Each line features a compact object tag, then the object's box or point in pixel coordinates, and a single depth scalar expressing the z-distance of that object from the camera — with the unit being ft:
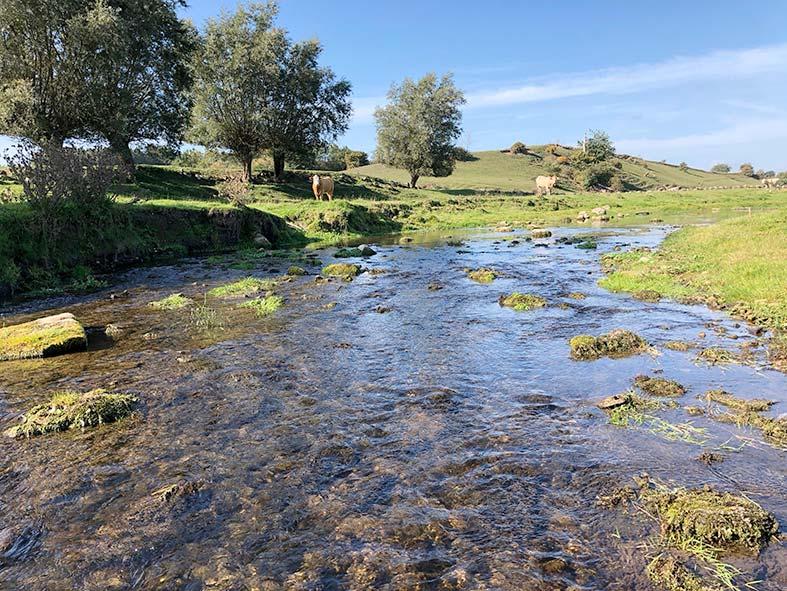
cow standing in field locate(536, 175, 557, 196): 251.80
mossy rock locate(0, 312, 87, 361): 34.73
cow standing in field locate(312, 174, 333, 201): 146.10
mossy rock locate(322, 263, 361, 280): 67.56
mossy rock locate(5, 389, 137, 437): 23.76
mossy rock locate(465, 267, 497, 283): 62.85
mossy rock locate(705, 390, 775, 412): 24.09
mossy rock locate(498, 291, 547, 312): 47.78
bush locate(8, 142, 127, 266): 61.72
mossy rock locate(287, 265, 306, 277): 67.56
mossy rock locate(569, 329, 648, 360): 33.09
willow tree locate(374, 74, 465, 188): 215.92
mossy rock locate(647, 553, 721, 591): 13.58
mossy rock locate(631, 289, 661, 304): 47.93
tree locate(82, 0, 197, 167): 103.81
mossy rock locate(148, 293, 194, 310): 49.32
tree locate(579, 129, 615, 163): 334.44
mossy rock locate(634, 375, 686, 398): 26.53
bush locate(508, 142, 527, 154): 413.71
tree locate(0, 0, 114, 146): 94.17
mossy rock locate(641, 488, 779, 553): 15.16
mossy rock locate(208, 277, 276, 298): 55.67
